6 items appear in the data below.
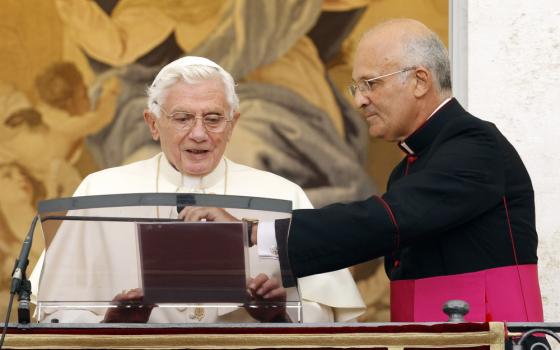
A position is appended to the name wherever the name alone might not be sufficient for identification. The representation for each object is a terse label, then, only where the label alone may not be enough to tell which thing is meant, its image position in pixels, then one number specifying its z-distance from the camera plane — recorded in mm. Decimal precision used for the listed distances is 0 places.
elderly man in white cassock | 9133
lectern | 6516
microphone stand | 6391
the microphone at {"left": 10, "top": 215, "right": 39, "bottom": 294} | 6387
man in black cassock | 7359
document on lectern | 6516
